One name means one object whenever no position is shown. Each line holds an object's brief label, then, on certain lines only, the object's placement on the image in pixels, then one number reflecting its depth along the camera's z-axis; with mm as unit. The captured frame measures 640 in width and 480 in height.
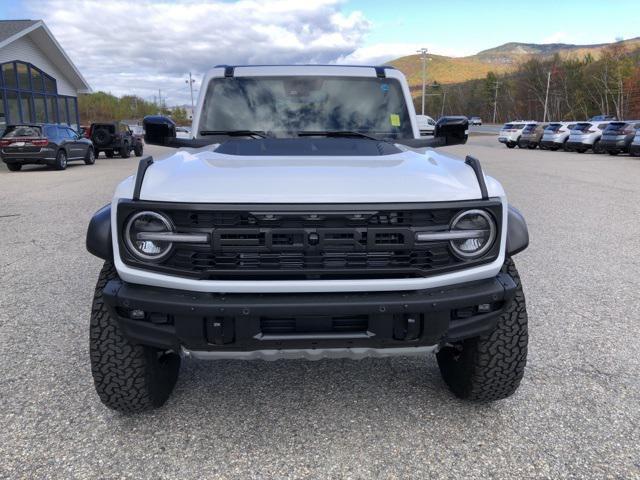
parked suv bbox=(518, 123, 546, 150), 30812
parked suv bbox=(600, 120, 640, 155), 22406
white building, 25578
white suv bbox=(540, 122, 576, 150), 28198
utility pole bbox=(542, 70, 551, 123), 82750
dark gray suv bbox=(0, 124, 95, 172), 17250
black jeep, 24000
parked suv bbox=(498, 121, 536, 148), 32719
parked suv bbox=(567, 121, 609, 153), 25438
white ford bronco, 2238
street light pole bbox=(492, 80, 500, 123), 106731
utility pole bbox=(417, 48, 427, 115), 76825
